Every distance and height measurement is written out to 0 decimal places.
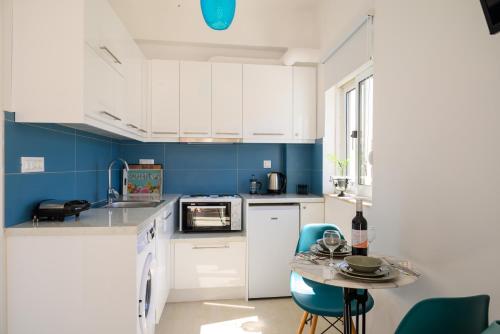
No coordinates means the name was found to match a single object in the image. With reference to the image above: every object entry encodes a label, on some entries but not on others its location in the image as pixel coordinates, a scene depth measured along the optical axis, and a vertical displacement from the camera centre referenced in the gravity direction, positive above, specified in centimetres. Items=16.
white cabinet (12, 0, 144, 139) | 155 +54
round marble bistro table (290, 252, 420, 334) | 112 -42
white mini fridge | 280 -74
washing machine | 166 -65
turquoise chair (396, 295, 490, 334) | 92 -45
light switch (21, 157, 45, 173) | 161 +2
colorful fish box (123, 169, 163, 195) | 319 -14
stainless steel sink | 260 -32
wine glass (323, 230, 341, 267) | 143 -34
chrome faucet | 262 -25
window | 246 +35
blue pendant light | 148 +77
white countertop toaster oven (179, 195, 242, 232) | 286 -44
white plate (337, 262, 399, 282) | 114 -41
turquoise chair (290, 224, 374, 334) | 159 -72
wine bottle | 139 -31
